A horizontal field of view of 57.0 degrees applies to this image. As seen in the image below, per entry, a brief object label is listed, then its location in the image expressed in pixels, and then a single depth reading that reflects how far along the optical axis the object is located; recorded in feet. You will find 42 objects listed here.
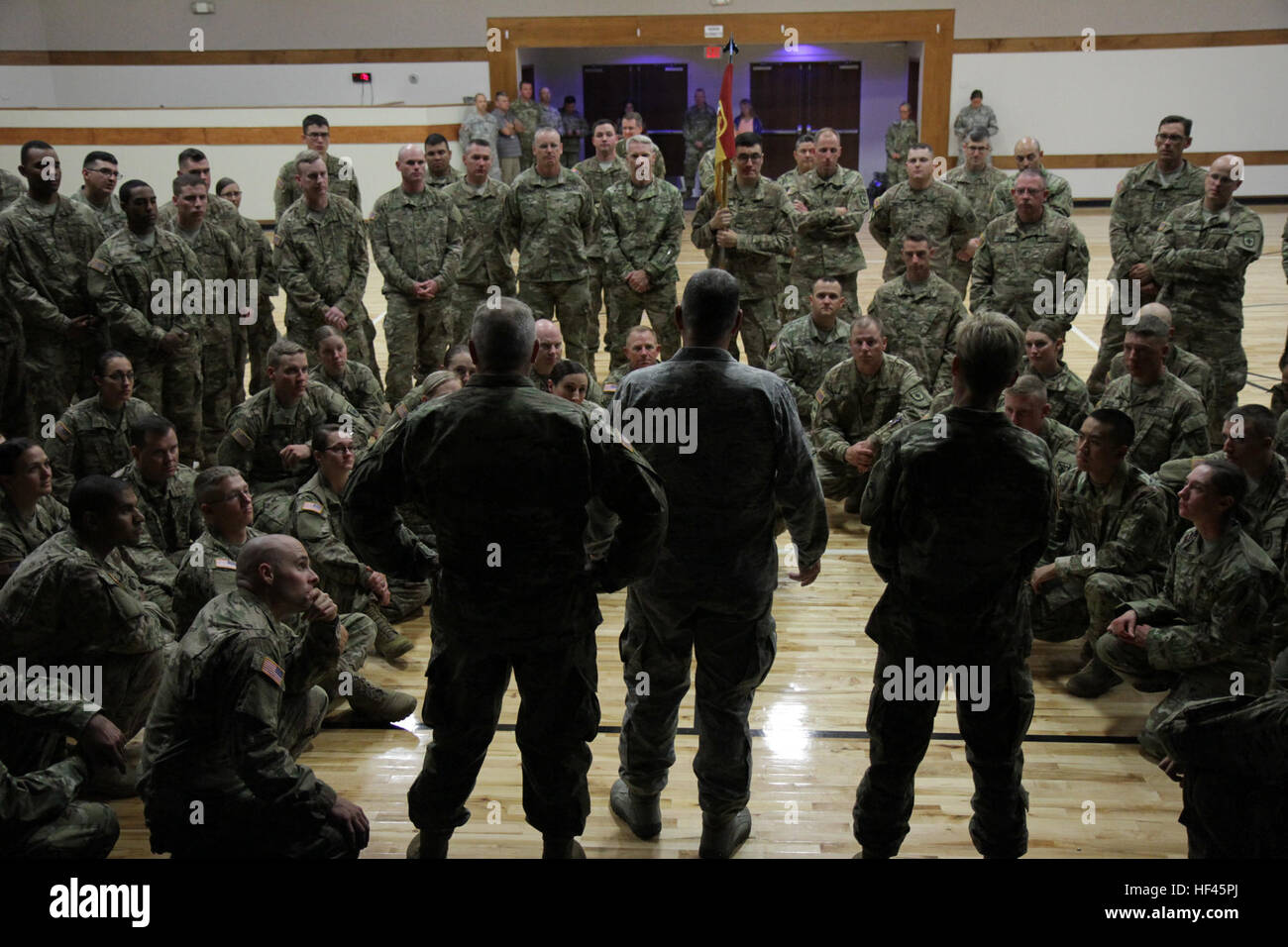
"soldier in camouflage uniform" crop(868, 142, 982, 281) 27.04
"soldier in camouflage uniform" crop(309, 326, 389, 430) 20.38
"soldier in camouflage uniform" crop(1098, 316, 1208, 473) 17.79
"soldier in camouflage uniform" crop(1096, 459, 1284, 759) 12.98
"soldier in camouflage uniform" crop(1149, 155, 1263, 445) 22.56
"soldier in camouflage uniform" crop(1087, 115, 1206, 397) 24.89
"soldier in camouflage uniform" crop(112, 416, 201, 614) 16.43
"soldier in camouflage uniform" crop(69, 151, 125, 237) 23.80
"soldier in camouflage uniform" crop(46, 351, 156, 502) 18.79
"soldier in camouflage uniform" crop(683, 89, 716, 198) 59.00
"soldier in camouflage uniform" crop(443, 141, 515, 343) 27.43
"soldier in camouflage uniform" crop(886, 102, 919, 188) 55.31
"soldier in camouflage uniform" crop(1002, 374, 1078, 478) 16.38
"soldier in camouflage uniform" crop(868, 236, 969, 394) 23.04
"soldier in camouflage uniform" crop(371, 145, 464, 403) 25.41
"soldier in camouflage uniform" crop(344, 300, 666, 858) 9.63
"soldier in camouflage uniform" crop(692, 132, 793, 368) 26.03
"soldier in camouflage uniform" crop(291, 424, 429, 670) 15.55
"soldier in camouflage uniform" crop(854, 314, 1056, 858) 9.84
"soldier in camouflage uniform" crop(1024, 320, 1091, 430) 19.58
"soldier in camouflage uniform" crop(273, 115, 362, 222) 29.25
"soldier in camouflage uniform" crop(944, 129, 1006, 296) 30.53
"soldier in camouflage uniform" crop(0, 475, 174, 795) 12.57
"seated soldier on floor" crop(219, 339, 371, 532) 18.70
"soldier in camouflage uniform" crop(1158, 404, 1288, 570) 14.85
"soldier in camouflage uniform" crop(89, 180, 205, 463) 21.74
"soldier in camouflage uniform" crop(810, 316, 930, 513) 20.11
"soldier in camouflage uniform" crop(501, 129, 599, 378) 26.16
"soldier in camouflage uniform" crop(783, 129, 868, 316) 27.53
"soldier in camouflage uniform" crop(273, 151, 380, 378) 24.07
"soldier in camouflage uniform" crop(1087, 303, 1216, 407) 20.26
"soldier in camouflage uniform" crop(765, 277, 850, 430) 22.31
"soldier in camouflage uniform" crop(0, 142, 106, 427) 22.00
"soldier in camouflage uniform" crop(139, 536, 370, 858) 9.90
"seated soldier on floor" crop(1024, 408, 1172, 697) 15.15
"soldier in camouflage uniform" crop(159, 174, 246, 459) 23.43
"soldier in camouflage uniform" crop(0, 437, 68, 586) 14.53
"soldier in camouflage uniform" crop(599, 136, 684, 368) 26.16
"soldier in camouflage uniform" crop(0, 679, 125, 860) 10.48
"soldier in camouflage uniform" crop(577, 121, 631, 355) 30.89
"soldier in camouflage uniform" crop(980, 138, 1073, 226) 27.94
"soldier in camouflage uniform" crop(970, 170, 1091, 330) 23.80
